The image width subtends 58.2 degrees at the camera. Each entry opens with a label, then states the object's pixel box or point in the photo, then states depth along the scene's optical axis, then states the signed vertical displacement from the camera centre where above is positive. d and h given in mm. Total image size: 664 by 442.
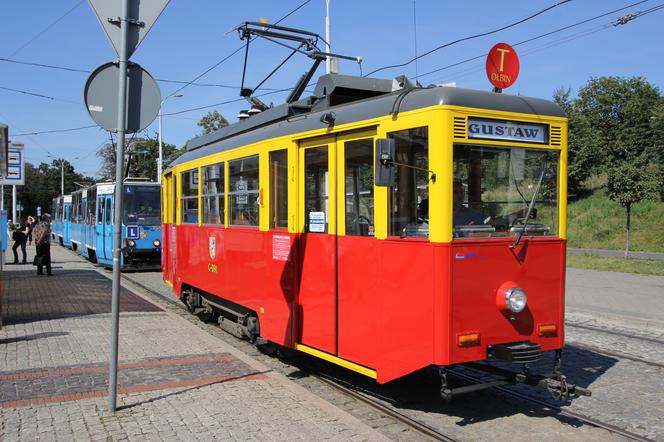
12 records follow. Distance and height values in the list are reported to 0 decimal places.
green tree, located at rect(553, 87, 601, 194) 34250 +3556
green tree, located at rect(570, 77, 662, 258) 39031 +7333
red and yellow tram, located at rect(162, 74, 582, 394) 4918 -102
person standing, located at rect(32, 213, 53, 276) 16484 -868
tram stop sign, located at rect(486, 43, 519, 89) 5703 +1451
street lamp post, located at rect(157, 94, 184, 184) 32531 +3216
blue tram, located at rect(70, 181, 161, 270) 19062 -407
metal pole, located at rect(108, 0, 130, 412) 5082 +165
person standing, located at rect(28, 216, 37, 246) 24662 -434
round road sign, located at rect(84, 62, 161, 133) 5047 +1008
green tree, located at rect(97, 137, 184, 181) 47000 +4776
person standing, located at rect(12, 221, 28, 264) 21750 -931
